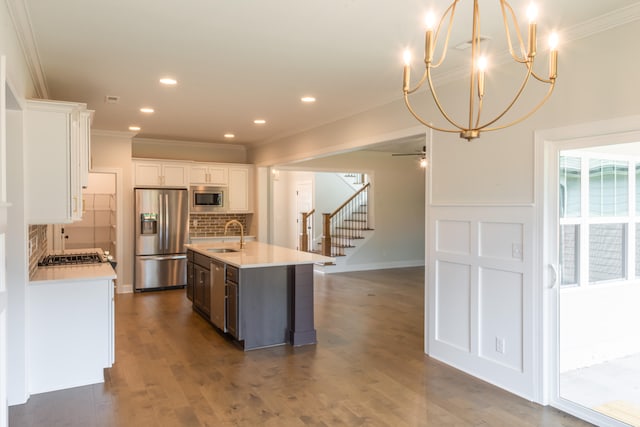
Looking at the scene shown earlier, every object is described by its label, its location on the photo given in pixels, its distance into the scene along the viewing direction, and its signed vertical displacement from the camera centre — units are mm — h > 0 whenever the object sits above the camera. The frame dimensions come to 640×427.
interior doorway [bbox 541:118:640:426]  2961 -393
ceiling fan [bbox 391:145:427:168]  8341 +1075
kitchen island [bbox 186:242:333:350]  4523 -869
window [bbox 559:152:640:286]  2971 -50
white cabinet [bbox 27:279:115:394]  3518 -948
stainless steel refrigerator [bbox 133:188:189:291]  7480 -416
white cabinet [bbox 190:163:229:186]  8289 +693
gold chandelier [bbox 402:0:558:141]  1615 +590
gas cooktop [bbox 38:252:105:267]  4426 -474
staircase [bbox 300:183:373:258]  9875 -350
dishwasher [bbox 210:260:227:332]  4863 -911
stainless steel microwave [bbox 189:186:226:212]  8320 +242
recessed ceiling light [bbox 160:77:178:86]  4324 +1246
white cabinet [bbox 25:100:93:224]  3455 +386
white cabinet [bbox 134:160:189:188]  7719 +660
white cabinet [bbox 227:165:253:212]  8703 +445
